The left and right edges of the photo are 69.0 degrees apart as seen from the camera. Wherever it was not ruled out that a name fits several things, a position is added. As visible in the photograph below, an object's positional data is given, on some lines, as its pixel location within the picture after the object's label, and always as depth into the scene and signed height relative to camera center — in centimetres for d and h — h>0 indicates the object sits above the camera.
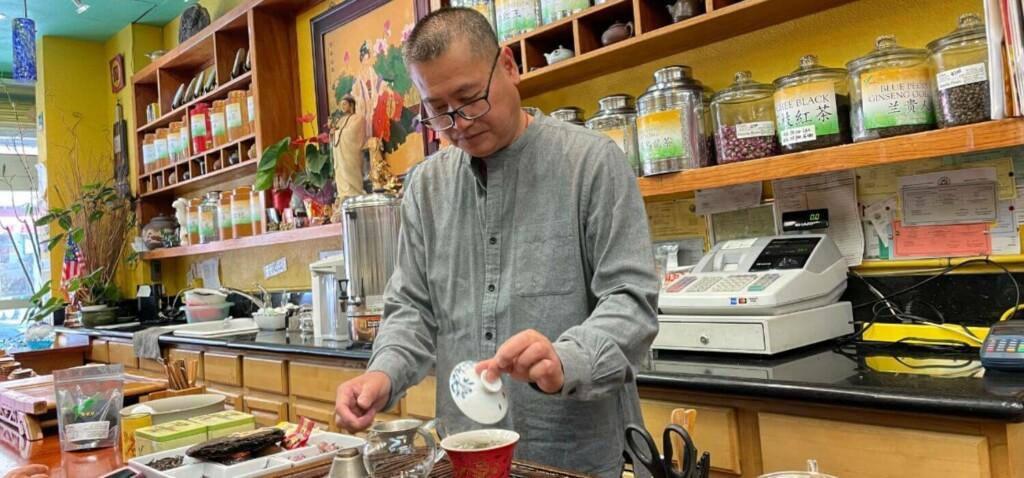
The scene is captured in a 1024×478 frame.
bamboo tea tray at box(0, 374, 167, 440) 167 -23
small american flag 514 +27
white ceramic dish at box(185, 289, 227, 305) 405 -3
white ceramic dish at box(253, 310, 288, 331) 353 -16
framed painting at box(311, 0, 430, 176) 323 +96
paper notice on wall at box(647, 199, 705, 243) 223 +10
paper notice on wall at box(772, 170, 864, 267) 191 +11
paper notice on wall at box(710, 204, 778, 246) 206 +7
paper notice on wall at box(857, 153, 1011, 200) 167 +15
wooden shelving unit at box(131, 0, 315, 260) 386 +111
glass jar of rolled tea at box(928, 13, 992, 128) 146 +31
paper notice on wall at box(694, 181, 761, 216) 208 +14
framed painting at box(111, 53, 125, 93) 542 +165
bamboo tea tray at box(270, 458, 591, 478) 96 -27
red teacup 85 -21
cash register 164 -12
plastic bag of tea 150 -21
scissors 77 -22
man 112 +1
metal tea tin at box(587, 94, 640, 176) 211 +39
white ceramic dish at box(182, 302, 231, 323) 403 -12
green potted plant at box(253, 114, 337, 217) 348 +55
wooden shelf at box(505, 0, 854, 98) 191 +60
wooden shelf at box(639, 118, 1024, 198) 142 +18
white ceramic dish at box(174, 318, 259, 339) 351 -19
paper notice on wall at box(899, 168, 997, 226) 170 +8
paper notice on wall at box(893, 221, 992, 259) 171 -2
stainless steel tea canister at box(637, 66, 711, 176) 194 +34
